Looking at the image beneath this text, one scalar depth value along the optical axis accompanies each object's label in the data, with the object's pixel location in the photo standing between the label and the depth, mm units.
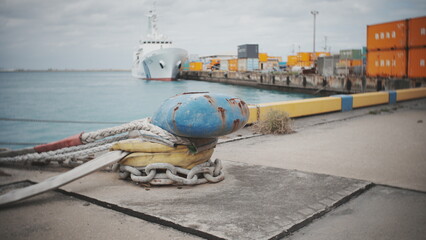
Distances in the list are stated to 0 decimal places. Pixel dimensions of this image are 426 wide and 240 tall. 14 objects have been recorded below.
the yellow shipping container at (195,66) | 76688
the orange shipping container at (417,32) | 24500
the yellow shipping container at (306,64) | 63375
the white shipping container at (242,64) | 66812
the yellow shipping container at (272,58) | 102788
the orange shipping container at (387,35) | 25656
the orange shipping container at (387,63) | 25933
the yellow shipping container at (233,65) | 71375
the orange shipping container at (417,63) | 24500
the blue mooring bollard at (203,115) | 3407
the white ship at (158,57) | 57812
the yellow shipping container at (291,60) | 75062
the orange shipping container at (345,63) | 37125
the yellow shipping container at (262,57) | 81250
